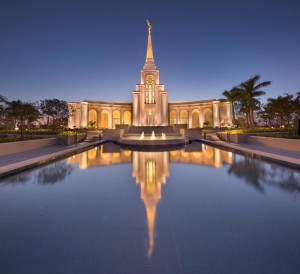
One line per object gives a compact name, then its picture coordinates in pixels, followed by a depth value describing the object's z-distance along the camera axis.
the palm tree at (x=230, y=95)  34.12
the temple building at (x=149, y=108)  39.19
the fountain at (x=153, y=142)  15.80
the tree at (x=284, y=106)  29.39
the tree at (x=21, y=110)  22.31
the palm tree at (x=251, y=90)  28.35
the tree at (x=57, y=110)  27.81
